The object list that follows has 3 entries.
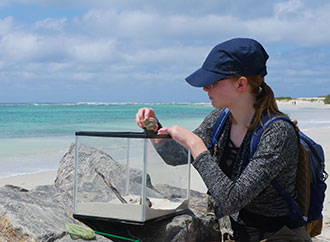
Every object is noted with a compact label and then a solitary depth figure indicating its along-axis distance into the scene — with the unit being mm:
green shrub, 53994
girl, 2148
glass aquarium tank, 2367
